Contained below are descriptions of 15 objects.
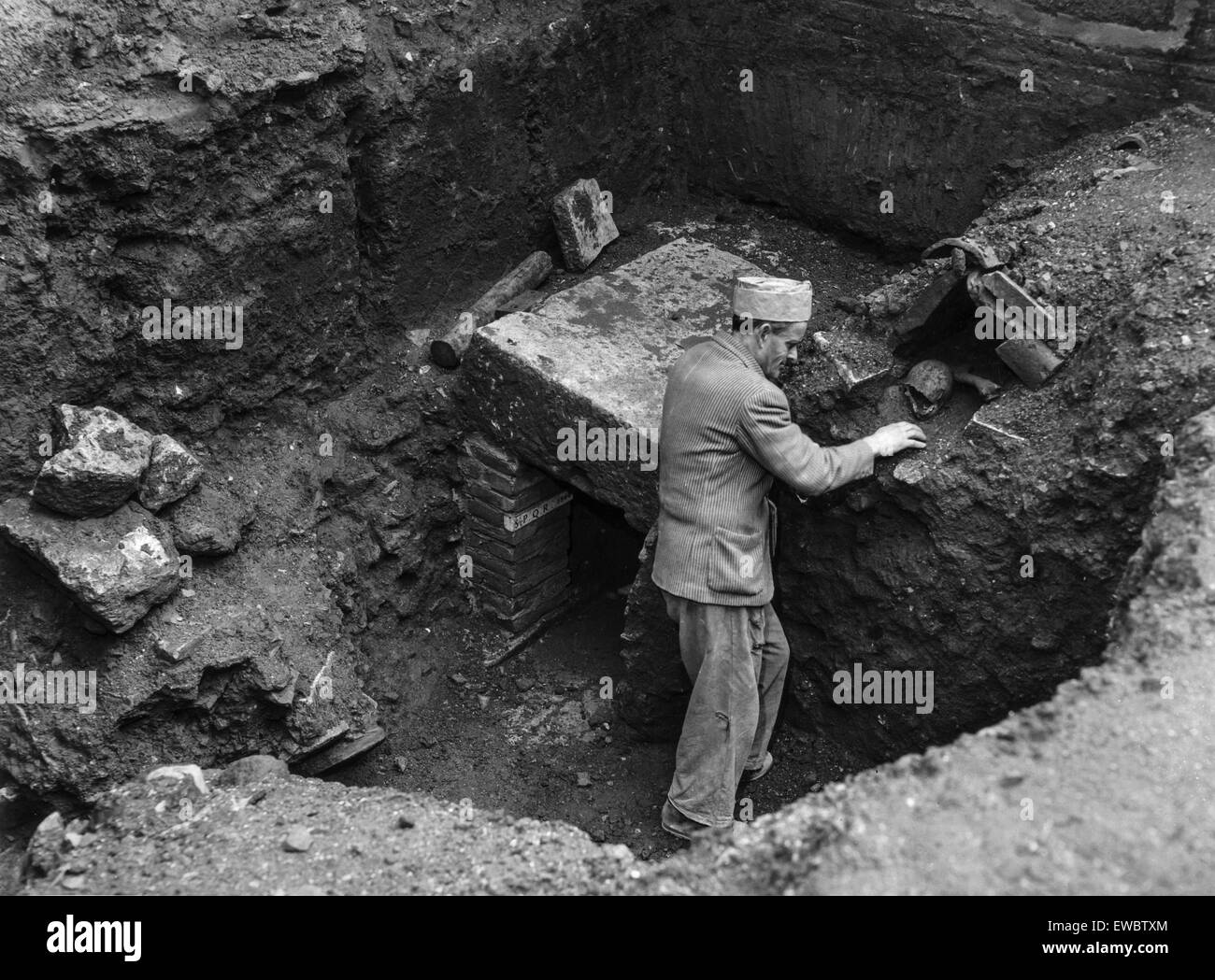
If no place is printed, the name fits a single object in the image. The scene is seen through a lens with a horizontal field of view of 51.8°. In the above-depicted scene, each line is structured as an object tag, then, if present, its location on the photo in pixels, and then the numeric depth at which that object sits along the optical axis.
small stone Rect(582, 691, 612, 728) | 5.03
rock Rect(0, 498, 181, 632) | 4.11
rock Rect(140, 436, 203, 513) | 4.38
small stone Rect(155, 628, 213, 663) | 4.24
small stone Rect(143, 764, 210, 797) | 3.47
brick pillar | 5.18
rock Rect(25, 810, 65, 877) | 3.27
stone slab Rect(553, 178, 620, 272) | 5.52
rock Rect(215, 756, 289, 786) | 3.63
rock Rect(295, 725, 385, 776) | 4.63
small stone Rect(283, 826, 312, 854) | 3.11
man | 3.78
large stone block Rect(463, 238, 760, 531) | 4.71
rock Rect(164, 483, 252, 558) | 4.45
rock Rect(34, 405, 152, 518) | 4.11
